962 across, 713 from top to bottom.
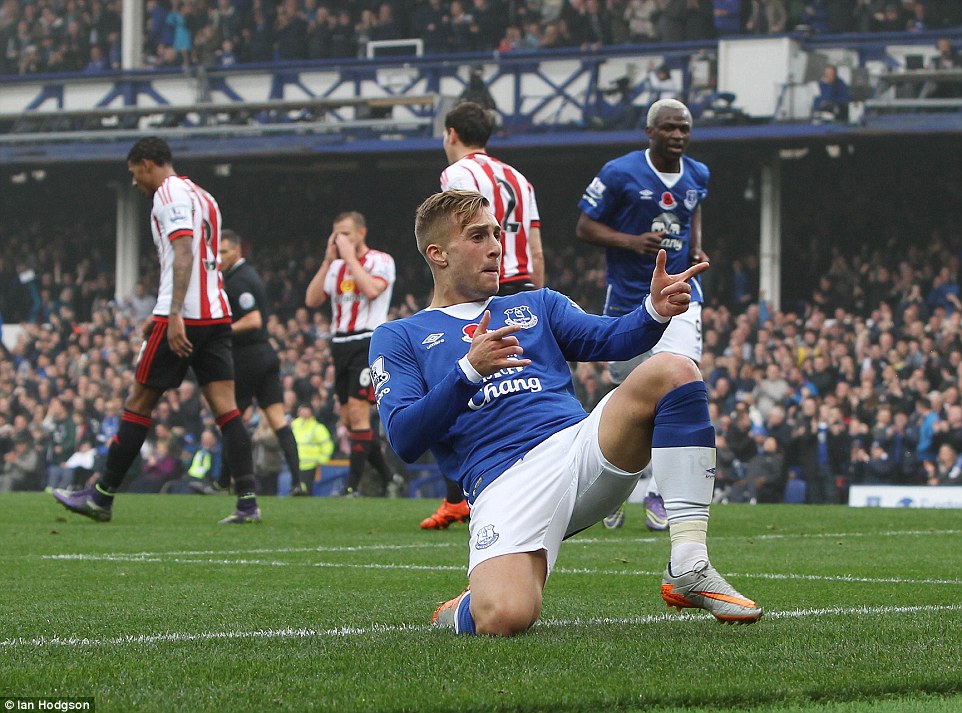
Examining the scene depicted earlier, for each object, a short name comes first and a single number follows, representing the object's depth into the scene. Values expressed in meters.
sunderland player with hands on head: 13.45
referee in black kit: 13.95
